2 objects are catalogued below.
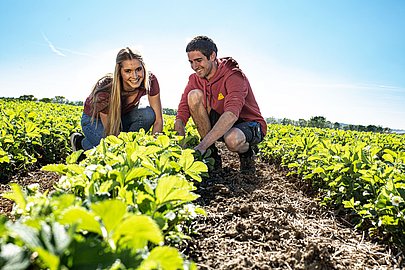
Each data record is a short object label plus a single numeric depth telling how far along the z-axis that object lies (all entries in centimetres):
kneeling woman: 353
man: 350
